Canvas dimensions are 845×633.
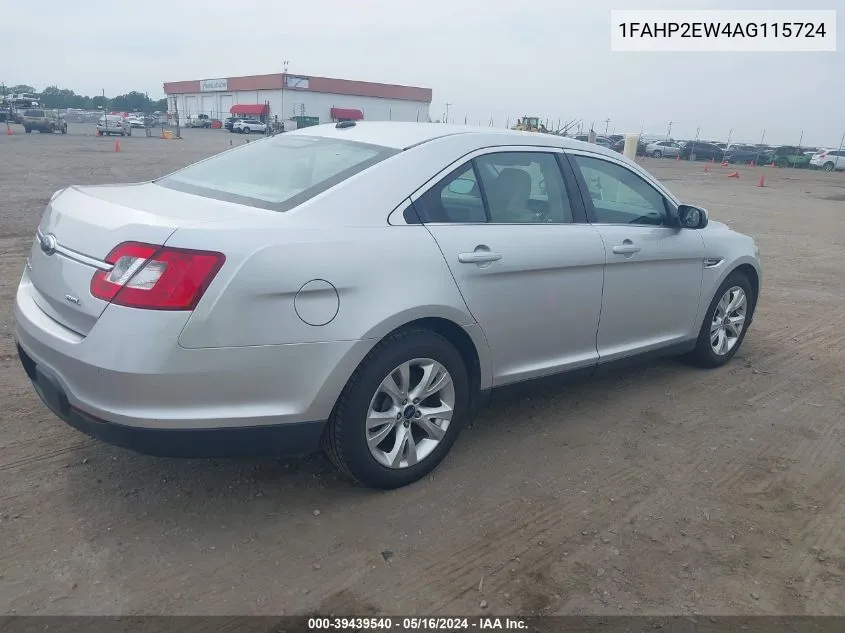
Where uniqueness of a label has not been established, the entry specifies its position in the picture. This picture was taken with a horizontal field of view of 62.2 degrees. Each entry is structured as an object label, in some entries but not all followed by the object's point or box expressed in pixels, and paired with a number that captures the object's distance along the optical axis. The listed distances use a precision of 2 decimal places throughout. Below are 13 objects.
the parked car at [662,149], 52.88
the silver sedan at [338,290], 2.62
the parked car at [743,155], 48.53
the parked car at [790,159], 46.69
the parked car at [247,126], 55.88
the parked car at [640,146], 47.37
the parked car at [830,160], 45.66
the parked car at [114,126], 43.81
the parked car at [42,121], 42.19
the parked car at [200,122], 70.31
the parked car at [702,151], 50.47
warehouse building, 72.88
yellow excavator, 41.47
